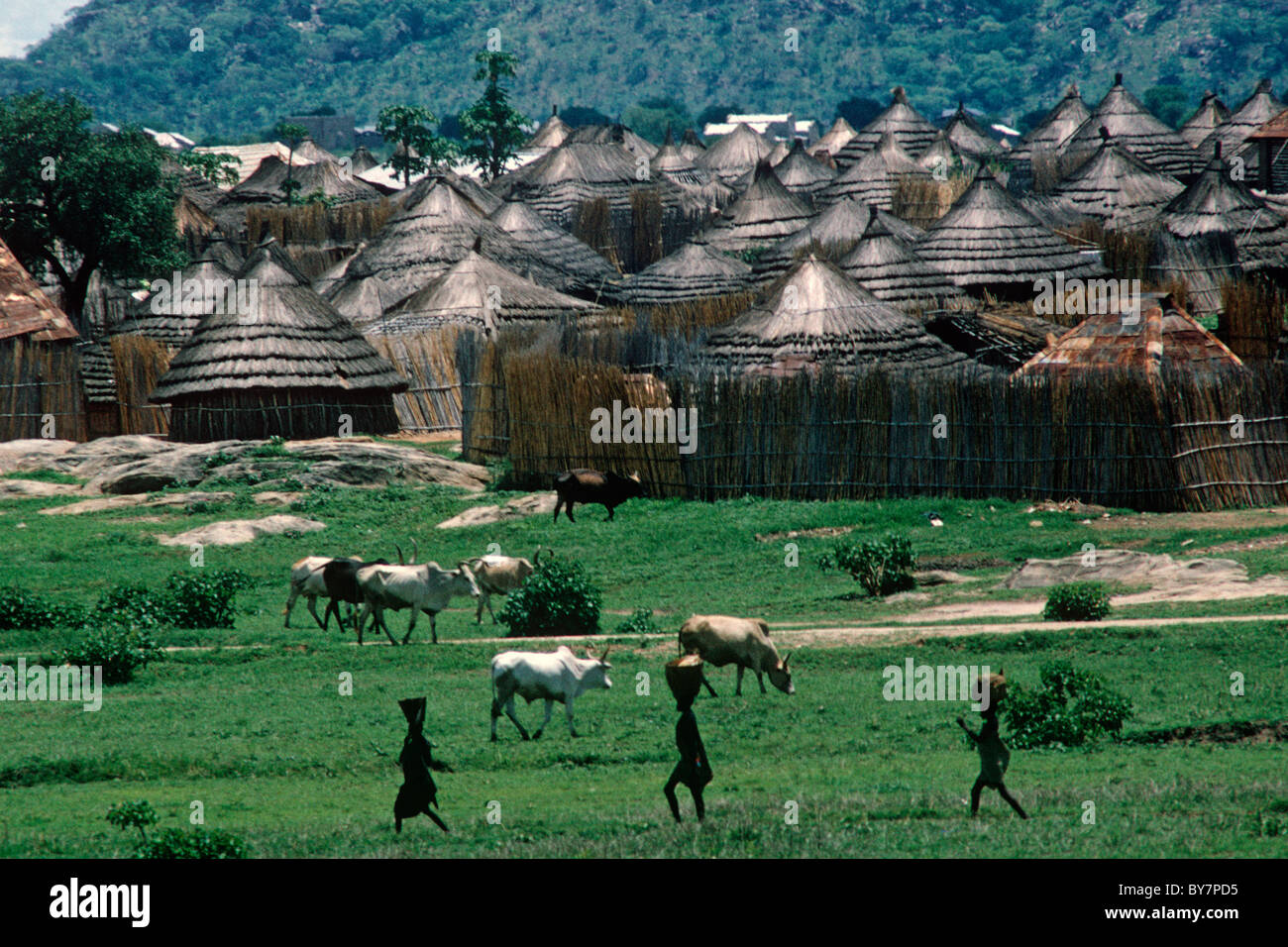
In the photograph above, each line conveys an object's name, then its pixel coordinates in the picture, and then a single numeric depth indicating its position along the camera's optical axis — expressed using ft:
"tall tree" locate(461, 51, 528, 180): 282.36
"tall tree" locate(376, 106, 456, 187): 270.26
